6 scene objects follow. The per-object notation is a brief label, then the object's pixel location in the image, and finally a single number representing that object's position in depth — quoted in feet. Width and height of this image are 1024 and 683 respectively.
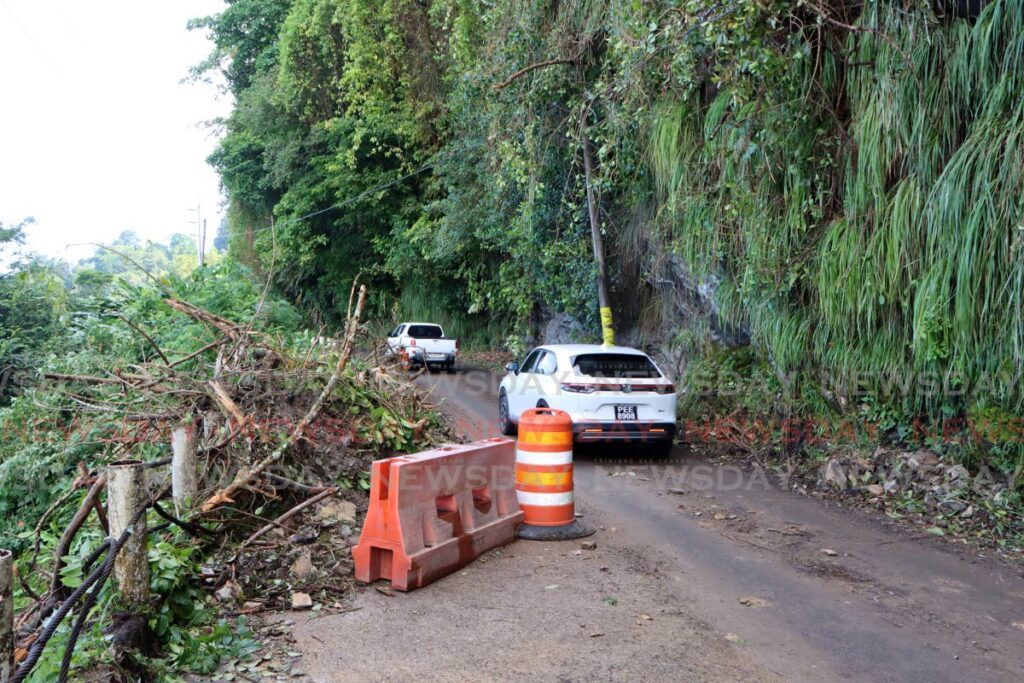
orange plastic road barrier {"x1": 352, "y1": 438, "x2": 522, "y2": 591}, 18.90
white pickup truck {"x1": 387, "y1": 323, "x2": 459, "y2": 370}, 78.95
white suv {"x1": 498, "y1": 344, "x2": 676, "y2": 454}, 34.17
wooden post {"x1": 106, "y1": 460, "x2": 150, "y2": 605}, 15.61
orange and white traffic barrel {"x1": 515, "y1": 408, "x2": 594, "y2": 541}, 23.63
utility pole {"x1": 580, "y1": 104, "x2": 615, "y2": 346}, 50.56
